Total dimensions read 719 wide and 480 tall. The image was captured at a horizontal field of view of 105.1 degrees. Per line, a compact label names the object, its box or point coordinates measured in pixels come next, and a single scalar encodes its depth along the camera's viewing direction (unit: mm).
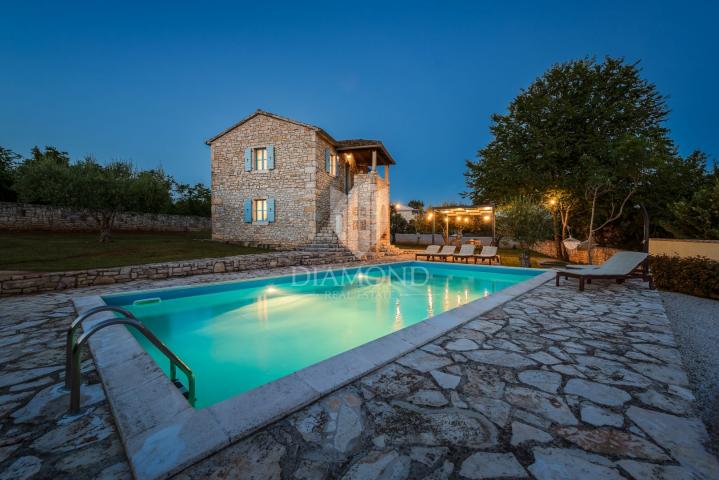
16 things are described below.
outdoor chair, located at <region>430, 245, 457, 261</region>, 12642
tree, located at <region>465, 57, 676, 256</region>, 13352
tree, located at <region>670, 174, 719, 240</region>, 9352
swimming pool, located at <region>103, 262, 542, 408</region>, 4174
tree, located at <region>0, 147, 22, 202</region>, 16266
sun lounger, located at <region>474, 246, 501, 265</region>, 11711
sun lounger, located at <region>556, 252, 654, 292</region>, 5986
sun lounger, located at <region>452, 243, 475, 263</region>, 12135
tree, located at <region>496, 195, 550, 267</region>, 11188
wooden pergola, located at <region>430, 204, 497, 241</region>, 15953
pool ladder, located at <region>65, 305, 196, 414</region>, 1818
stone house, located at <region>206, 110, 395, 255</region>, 13711
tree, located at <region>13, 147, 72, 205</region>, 11109
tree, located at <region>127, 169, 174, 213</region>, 11977
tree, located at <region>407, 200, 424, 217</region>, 45531
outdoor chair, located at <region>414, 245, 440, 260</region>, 13075
